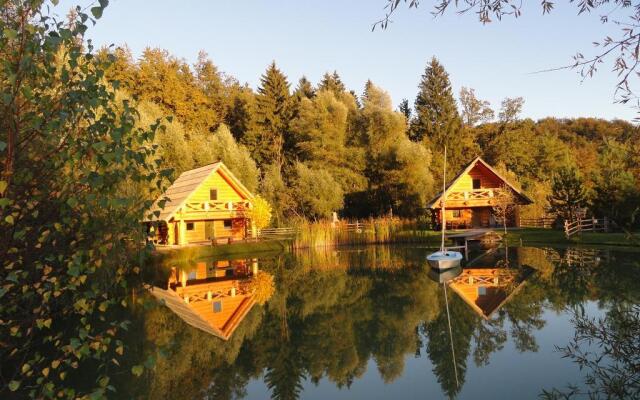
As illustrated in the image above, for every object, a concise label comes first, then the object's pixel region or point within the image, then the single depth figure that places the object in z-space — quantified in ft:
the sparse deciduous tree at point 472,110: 197.63
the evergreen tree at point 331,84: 208.44
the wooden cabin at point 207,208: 105.09
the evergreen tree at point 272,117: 175.73
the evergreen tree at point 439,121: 175.52
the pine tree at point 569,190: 99.45
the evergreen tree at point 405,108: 237.25
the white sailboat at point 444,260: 66.23
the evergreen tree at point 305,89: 209.54
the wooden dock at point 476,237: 96.91
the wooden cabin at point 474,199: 122.42
